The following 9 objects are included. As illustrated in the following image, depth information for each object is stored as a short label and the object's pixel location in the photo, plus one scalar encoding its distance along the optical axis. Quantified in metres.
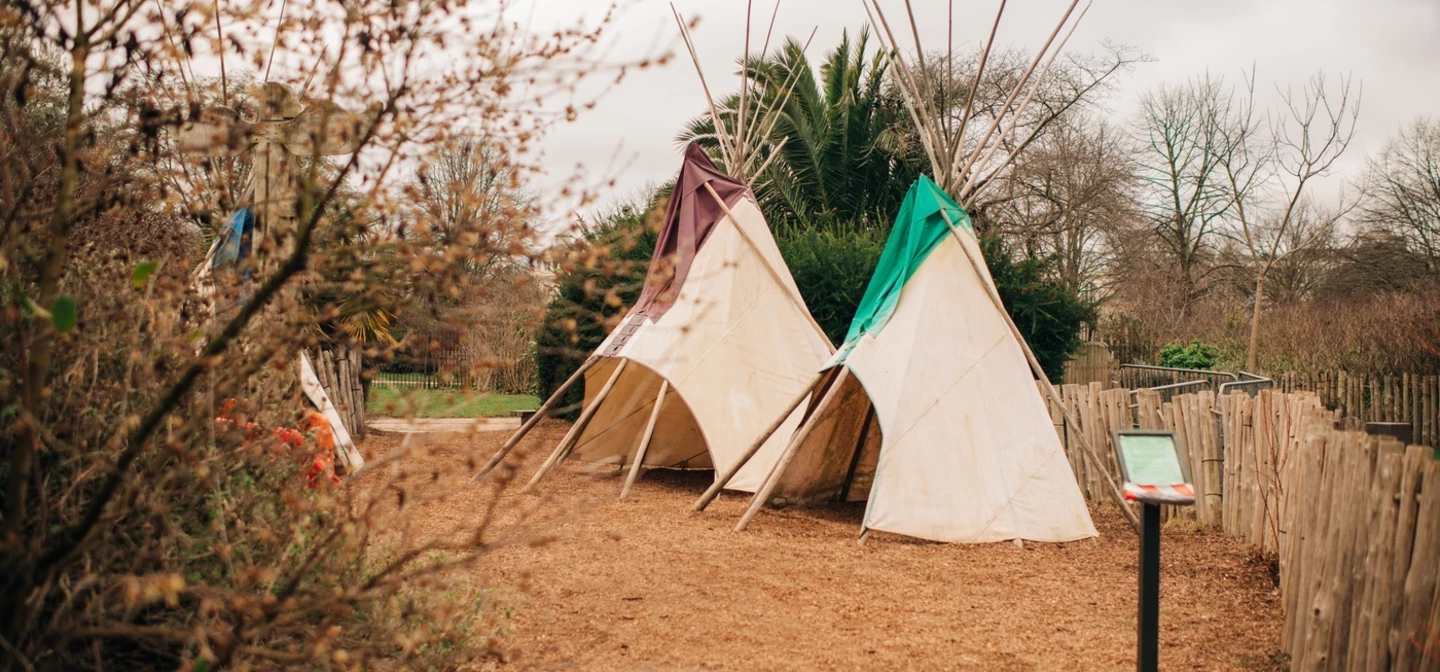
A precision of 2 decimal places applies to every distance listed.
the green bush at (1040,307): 13.48
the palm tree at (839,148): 21.14
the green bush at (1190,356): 18.52
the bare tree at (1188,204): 26.83
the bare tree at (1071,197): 24.77
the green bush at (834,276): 13.32
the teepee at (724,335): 9.08
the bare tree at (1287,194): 18.52
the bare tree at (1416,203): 23.08
